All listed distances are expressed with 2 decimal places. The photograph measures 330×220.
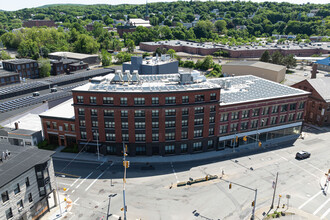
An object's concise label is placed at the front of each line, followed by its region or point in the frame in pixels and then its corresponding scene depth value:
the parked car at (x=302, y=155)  69.62
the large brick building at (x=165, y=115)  65.69
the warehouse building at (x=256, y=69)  128.88
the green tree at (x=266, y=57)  162.84
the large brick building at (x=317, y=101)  89.12
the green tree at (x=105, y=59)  179.25
